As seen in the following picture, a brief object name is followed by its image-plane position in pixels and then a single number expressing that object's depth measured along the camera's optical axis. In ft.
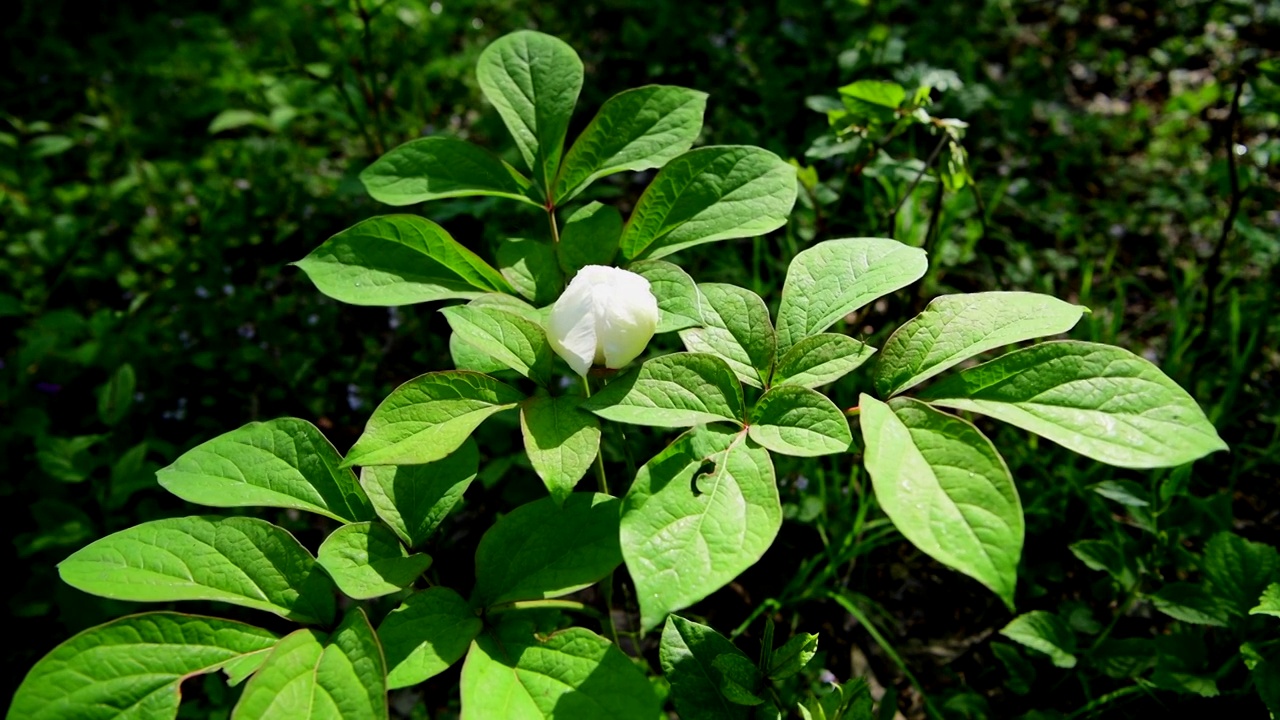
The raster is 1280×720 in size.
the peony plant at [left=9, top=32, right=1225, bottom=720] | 1.44
